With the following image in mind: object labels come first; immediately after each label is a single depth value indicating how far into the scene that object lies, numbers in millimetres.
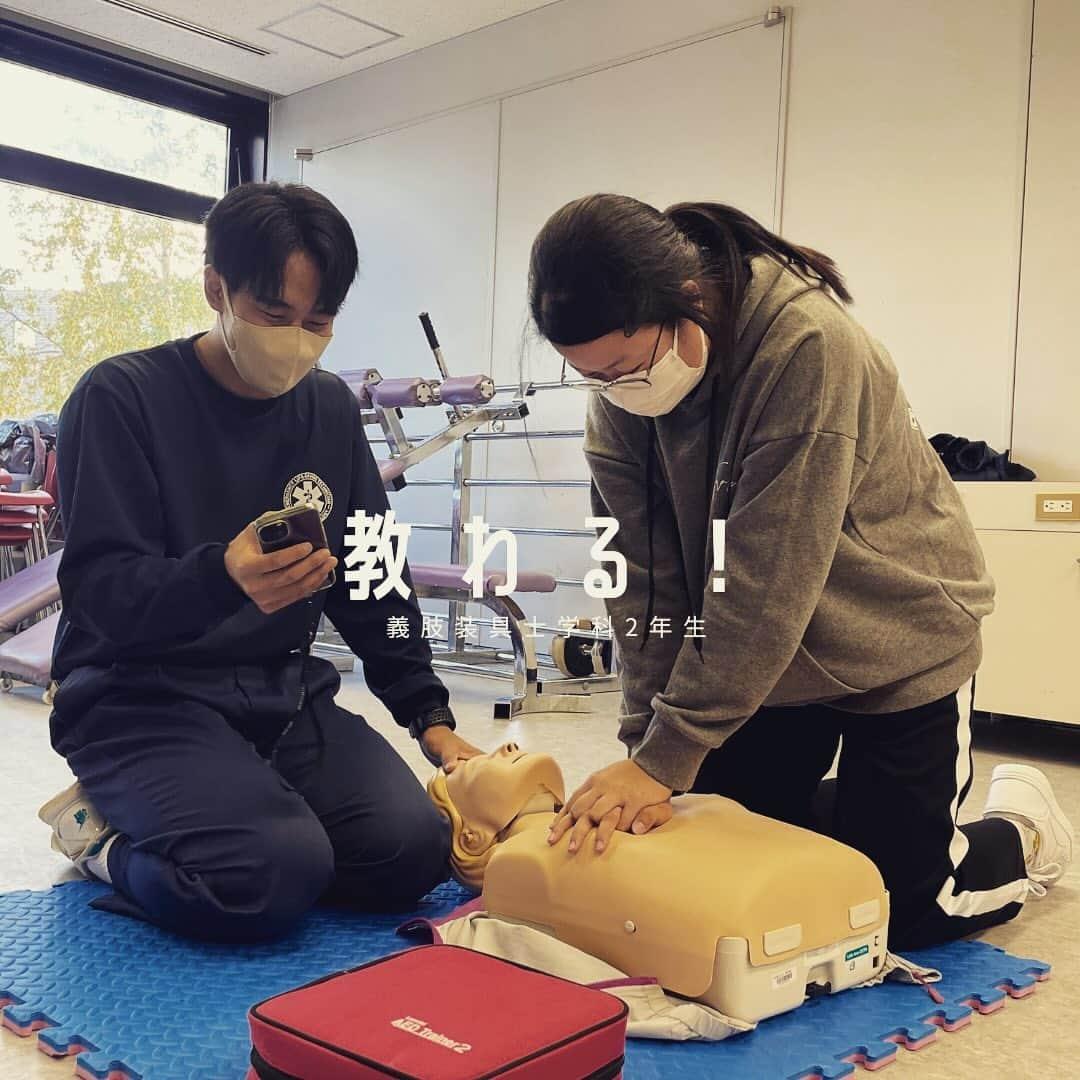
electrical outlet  3205
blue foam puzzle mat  1286
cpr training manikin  1357
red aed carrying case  1048
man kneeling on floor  1593
